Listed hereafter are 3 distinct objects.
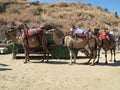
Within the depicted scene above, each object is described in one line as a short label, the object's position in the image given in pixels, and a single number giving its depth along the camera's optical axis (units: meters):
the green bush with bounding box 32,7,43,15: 20.74
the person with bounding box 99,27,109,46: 6.12
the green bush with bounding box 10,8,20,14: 19.95
